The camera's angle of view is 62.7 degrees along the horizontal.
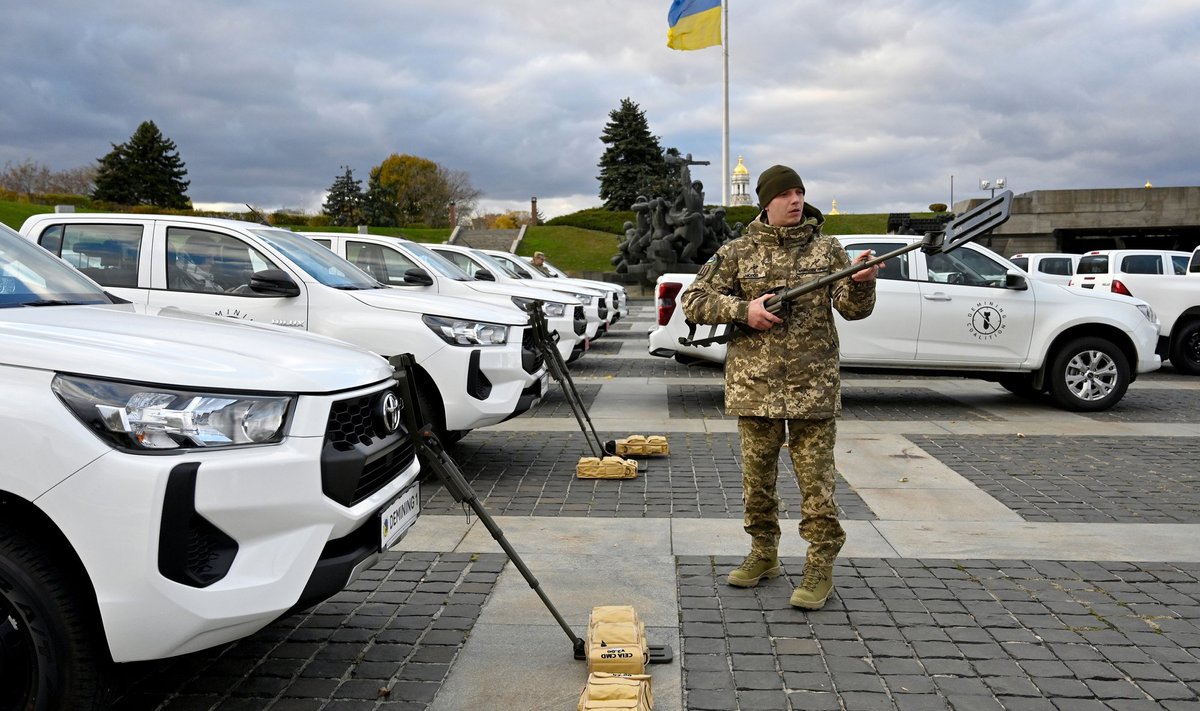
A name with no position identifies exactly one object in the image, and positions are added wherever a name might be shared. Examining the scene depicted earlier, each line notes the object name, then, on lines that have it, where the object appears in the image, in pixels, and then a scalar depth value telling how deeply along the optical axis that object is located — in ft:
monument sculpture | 104.12
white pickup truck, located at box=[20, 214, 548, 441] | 22.27
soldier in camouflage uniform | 13.98
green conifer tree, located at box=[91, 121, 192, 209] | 234.79
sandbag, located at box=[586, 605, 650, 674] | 11.19
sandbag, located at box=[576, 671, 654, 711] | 10.14
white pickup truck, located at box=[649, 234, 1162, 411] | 33.19
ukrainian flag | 136.67
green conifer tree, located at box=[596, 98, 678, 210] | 271.49
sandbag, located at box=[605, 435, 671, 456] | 25.32
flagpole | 155.22
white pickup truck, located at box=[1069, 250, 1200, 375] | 45.75
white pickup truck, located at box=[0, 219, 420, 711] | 8.55
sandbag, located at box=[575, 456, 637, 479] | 22.94
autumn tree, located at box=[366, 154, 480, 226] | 284.20
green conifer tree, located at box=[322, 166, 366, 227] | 268.82
